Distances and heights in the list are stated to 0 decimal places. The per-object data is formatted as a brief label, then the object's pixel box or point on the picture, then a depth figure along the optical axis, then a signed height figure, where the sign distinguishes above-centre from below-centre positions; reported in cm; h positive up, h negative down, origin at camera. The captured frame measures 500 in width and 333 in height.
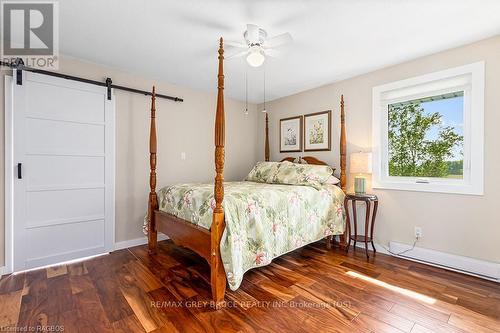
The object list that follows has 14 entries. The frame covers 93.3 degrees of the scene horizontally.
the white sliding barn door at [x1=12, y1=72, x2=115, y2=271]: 241 -7
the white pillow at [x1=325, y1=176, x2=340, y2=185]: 319 -21
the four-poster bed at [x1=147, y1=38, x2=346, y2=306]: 187 -58
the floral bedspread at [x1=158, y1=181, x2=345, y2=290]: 192 -51
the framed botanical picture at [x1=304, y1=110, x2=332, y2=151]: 353 +53
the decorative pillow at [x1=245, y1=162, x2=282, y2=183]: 354 -12
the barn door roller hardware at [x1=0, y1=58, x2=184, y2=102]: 234 +97
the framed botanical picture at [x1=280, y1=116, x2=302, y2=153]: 394 +53
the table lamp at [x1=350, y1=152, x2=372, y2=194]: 286 -2
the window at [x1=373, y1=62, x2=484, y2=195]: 236 +38
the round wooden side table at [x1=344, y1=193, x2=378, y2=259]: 281 -63
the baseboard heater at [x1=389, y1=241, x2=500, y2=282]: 224 -100
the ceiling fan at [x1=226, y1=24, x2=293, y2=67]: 198 +110
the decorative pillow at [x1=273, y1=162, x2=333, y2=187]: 310 -13
